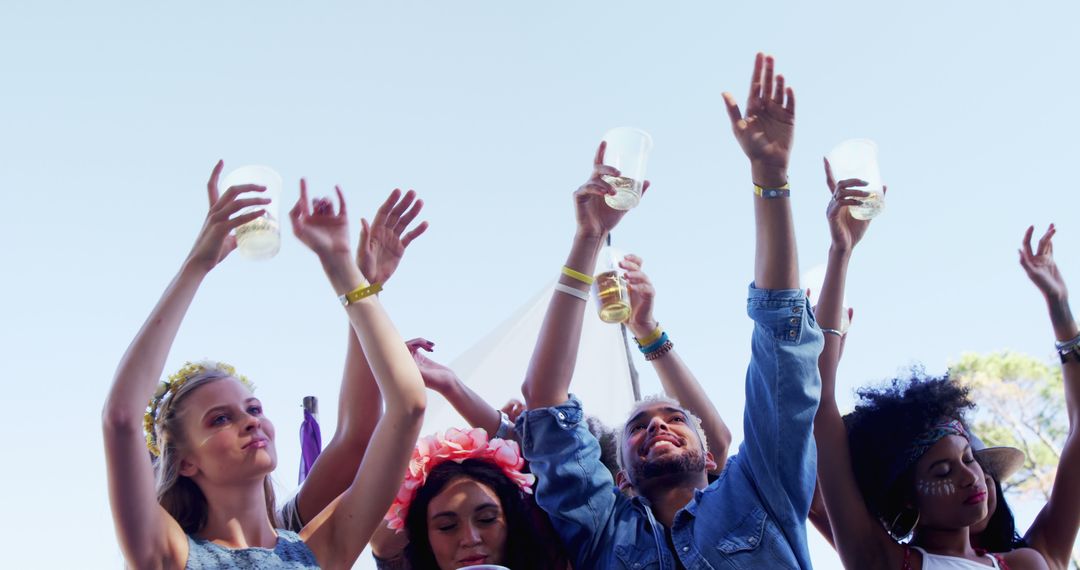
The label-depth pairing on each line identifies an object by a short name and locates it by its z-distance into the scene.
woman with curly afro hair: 3.30
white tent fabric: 5.54
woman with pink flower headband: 3.06
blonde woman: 2.64
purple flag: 4.70
